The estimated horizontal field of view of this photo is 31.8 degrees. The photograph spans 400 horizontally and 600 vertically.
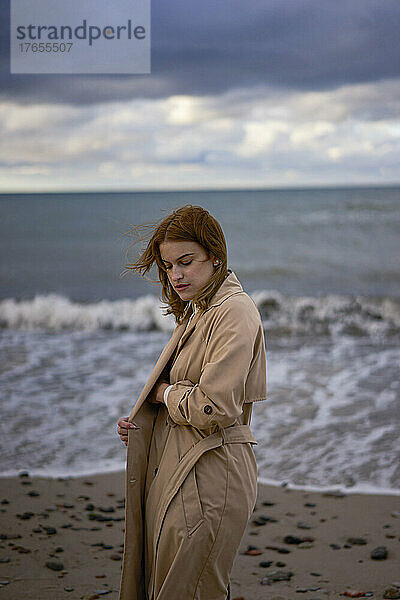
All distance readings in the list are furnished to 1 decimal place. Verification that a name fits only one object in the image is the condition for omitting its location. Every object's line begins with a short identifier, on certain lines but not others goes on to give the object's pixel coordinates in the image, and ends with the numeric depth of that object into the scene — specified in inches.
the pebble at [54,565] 124.9
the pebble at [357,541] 138.2
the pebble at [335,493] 163.6
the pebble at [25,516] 148.4
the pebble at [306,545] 136.0
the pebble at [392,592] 114.7
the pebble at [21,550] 131.8
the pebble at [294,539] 137.9
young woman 68.2
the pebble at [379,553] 130.0
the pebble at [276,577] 121.4
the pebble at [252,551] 132.4
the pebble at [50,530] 140.5
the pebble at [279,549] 133.1
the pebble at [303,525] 145.4
